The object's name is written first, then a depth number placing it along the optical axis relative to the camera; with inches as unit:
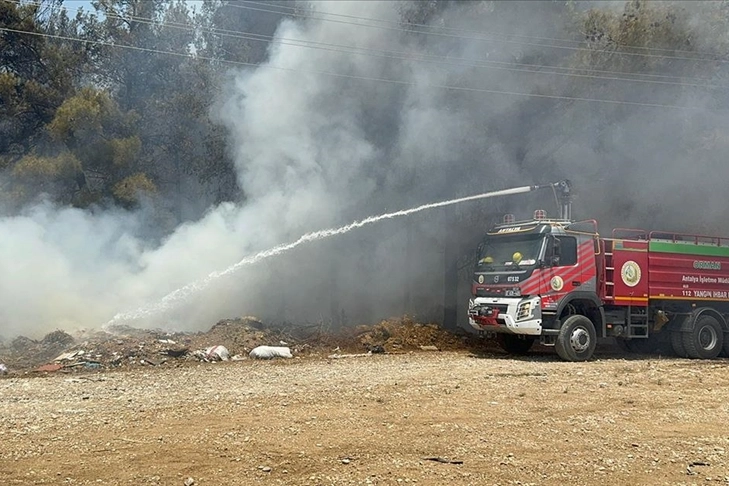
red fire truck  489.4
